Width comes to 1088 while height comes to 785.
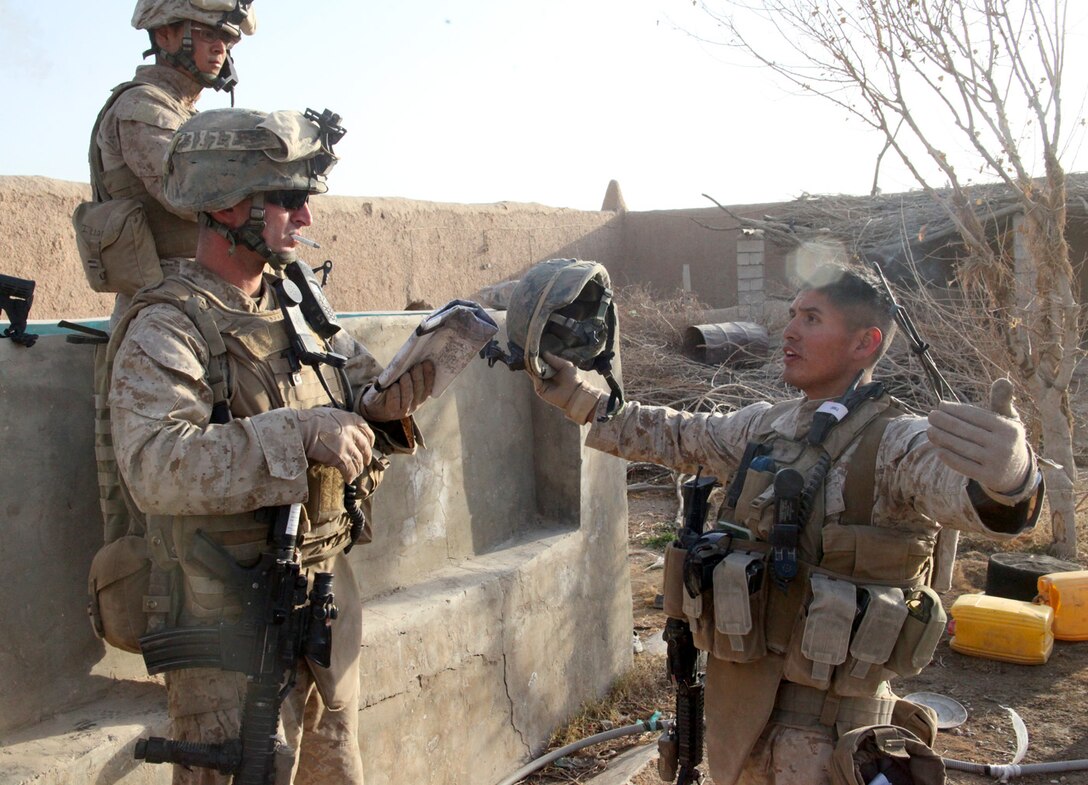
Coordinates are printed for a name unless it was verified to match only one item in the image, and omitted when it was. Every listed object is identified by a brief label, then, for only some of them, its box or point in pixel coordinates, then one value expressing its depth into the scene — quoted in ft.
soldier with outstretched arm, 7.98
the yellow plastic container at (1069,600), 17.85
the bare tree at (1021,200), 20.26
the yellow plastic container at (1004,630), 17.15
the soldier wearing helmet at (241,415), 7.26
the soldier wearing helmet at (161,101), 10.27
